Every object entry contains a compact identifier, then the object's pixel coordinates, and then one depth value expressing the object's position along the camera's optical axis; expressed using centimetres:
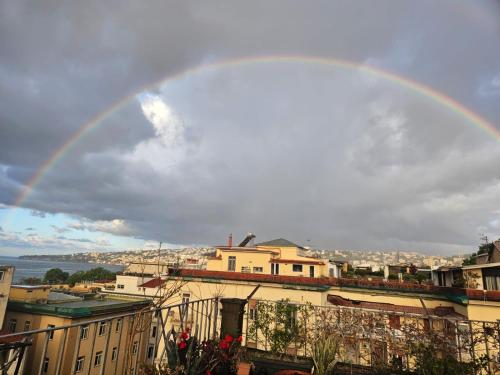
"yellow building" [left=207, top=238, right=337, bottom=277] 2792
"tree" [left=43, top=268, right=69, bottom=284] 7685
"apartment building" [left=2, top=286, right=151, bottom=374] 2176
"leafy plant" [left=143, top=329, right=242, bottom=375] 299
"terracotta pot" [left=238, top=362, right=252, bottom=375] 332
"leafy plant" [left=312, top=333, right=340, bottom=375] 358
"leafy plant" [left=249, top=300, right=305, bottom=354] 483
